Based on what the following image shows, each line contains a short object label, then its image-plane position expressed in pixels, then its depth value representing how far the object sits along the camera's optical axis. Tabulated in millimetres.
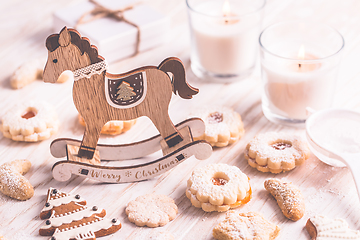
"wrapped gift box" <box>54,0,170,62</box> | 747
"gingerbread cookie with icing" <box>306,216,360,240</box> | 544
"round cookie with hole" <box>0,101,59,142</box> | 649
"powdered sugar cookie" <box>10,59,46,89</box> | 724
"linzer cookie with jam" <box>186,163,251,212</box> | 573
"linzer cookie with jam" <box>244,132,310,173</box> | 610
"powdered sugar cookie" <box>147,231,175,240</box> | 554
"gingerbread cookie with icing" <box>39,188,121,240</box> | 558
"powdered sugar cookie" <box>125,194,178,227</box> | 568
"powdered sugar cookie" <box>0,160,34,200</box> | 592
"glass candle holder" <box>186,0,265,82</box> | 707
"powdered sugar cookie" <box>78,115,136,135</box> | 658
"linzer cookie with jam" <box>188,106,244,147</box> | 643
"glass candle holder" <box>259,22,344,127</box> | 644
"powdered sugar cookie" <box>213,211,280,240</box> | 547
